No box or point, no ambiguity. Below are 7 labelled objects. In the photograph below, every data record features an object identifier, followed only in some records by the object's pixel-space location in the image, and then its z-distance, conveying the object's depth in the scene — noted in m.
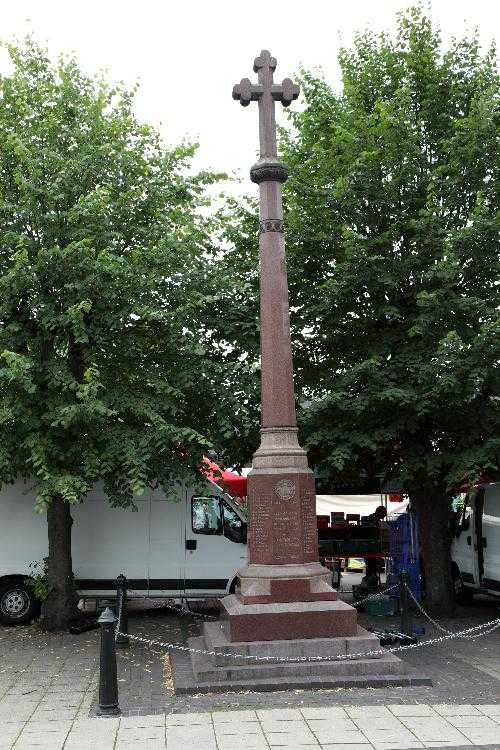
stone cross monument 9.03
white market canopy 21.50
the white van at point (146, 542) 13.84
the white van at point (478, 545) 14.40
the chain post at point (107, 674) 7.26
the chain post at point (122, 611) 11.08
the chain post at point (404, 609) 10.89
